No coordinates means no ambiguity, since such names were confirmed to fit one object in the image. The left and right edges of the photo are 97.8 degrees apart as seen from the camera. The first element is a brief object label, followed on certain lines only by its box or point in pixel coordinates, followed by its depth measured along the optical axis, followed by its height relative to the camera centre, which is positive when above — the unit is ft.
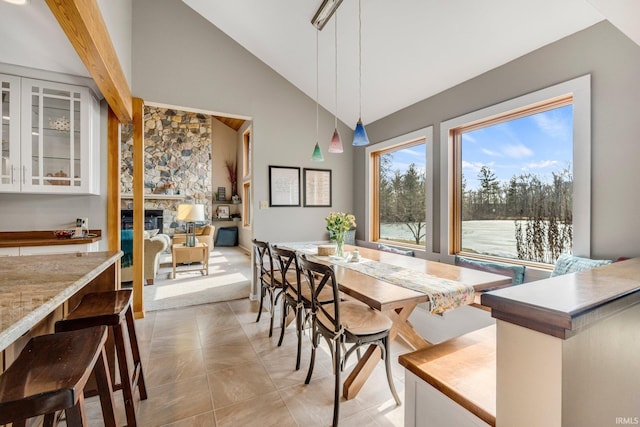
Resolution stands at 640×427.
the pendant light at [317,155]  9.32 +1.90
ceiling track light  8.25 +6.26
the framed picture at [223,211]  27.20 +0.07
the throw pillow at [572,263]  6.04 -1.18
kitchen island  2.48 -0.90
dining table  4.83 -1.44
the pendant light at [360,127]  7.64 +2.31
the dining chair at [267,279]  8.31 -2.16
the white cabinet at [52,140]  8.05 +2.18
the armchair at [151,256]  13.46 -2.16
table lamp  14.96 -0.07
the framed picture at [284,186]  12.60 +1.20
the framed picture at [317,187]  13.43 +1.19
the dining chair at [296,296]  6.71 -2.19
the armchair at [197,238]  15.44 -2.03
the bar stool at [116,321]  4.37 -1.73
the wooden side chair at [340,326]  5.07 -2.25
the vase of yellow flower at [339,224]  8.14 -0.36
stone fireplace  23.49 +4.57
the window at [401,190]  11.17 +0.96
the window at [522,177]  6.80 +1.02
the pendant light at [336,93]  8.45 +5.34
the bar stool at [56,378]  2.48 -1.65
